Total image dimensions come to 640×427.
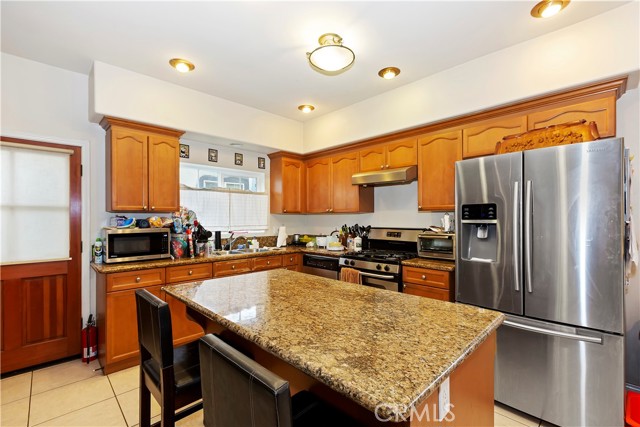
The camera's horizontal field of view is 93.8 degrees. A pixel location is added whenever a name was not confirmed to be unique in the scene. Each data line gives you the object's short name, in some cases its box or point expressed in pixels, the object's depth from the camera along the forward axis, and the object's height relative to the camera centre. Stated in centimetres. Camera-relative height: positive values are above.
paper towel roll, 445 -33
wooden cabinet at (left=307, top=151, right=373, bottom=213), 389 +36
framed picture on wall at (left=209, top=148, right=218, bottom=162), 393 +79
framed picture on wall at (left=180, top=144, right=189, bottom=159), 366 +79
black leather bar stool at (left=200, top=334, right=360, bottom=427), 67 -45
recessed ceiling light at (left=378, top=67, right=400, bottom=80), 288 +139
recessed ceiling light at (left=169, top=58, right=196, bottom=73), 270 +139
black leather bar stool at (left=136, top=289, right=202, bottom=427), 133 -77
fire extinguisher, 286 -123
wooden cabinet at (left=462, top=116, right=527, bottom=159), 254 +72
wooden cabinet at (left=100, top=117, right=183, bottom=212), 289 +49
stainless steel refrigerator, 179 -41
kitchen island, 81 -45
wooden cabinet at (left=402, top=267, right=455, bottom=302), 265 -64
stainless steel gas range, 302 -47
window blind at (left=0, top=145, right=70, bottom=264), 266 +10
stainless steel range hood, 324 +43
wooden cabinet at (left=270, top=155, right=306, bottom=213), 434 +44
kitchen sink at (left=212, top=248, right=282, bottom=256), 364 -47
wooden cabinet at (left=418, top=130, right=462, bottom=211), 295 +46
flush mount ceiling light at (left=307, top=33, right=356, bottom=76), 214 +117
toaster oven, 288 -32
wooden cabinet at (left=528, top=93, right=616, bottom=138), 211 +75
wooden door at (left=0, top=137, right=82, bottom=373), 266 -84
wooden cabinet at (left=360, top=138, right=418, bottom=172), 333 +69
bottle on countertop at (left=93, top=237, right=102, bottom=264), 291 -35
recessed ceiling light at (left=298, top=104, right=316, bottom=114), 381 +138
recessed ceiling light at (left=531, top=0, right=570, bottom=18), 196 +138
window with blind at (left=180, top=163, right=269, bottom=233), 378 +24
